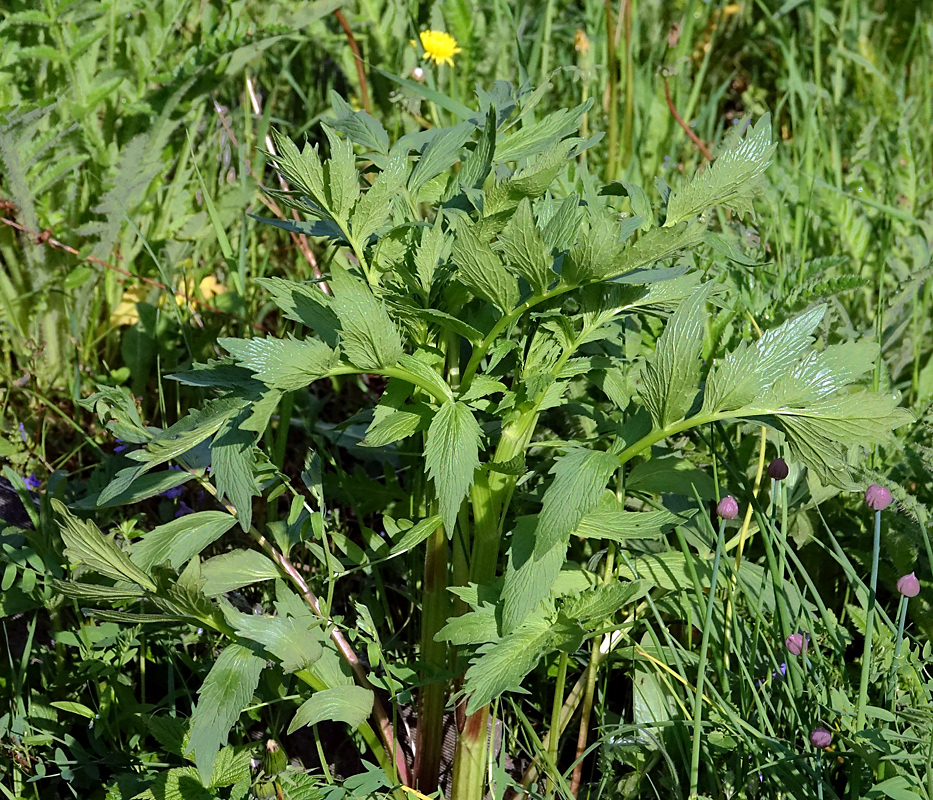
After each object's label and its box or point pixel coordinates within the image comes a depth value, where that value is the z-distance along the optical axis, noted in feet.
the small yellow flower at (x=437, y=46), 7.42
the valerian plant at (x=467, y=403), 4.85
